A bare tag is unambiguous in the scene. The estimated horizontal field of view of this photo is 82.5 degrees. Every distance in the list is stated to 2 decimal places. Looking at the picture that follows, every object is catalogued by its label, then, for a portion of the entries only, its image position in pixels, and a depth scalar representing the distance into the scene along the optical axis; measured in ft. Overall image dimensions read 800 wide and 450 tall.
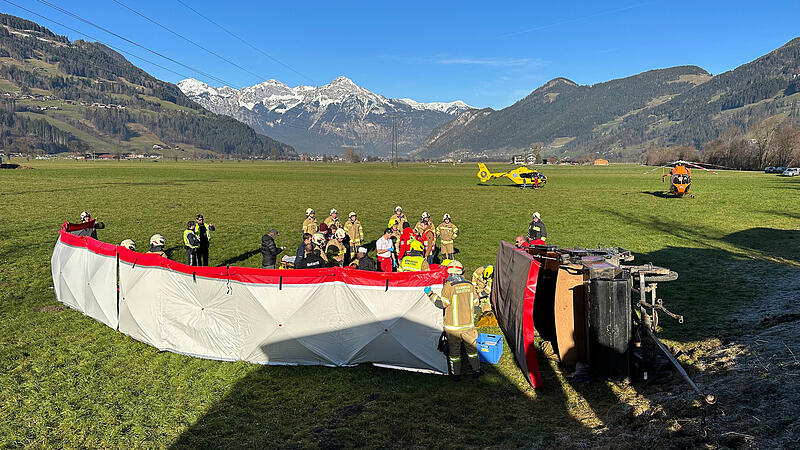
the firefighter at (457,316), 26.86
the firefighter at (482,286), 37.71
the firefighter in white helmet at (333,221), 53.88
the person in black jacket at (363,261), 38.19
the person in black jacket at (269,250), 45.24
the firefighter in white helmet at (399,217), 54.08
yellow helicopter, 185.37
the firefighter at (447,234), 52.85
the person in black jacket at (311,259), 38.37
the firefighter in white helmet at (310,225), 53.42
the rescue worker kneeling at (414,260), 40.24
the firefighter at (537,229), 51.48
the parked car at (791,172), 253.03
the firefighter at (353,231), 53.83
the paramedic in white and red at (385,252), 44.18
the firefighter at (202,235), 50.47
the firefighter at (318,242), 39.52
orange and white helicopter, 127.95
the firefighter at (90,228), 46.42
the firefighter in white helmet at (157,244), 39.33
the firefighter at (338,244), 47.07
